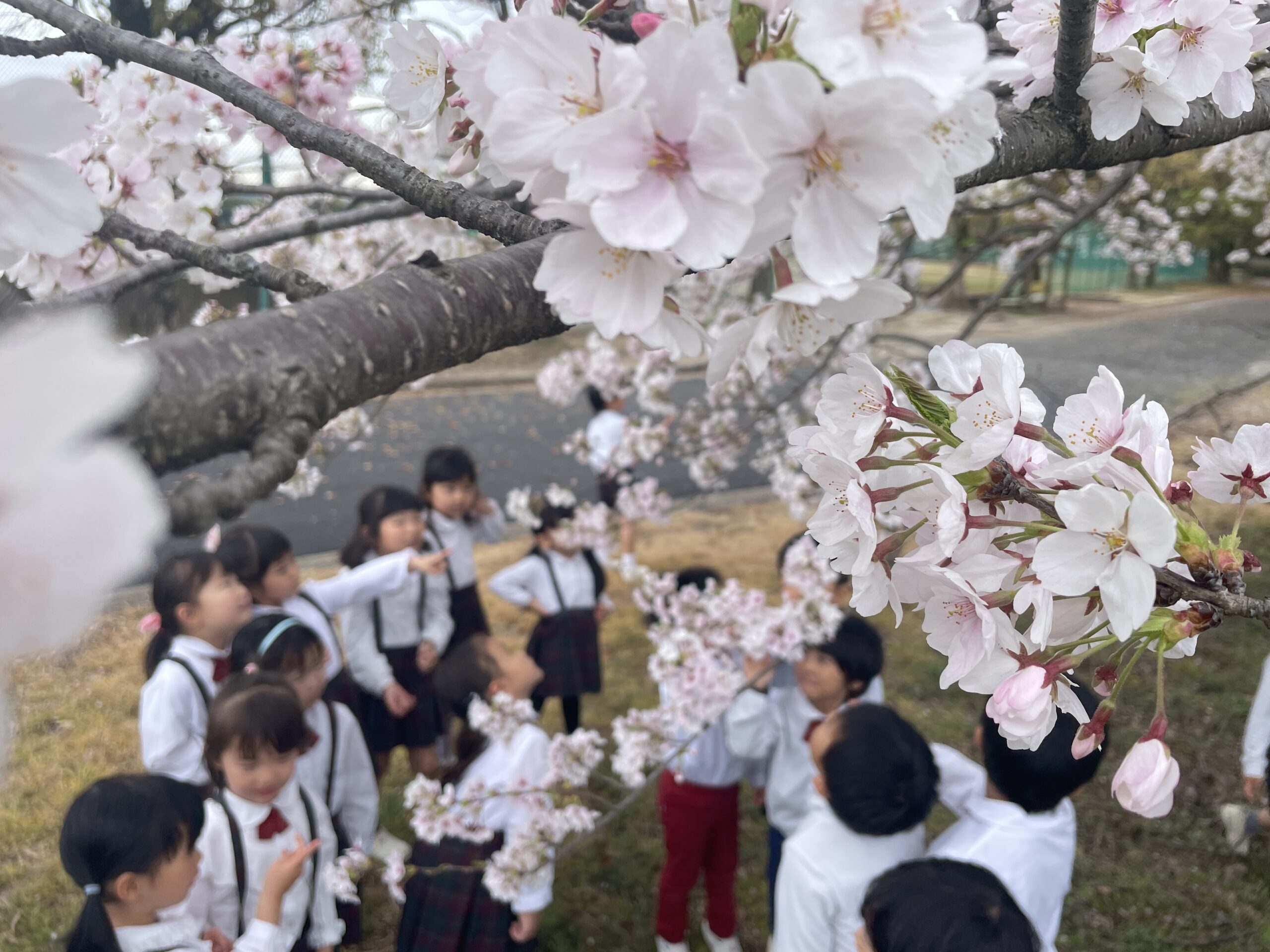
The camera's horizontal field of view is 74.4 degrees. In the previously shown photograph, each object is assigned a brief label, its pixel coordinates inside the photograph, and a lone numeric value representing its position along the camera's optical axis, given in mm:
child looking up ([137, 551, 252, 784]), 2346
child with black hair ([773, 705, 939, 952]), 1926
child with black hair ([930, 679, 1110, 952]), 1884
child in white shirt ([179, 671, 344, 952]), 2027
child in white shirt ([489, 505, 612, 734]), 3738
